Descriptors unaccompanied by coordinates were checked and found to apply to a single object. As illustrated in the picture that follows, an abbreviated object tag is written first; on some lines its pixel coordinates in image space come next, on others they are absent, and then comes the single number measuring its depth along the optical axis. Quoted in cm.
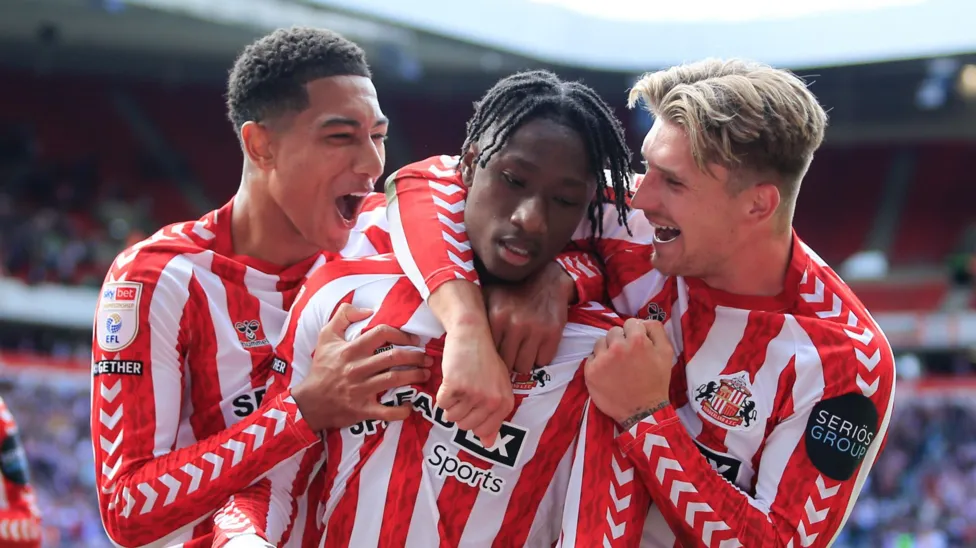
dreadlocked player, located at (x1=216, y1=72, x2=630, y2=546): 203
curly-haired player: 216
